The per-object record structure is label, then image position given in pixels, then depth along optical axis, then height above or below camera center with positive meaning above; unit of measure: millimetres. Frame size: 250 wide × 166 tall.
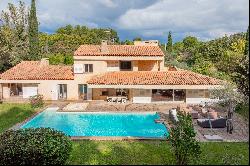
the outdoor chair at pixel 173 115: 15472 -3364
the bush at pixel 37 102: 20054 -2666
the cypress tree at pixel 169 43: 49875 +10614
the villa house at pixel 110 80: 21230 -91
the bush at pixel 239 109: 17461 -3099
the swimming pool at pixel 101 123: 14861 -4290
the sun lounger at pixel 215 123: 14110 -3627
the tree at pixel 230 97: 13228 -1413
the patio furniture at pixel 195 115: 16090 -3383
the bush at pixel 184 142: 8688 -3205
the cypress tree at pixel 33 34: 32858 +8689
